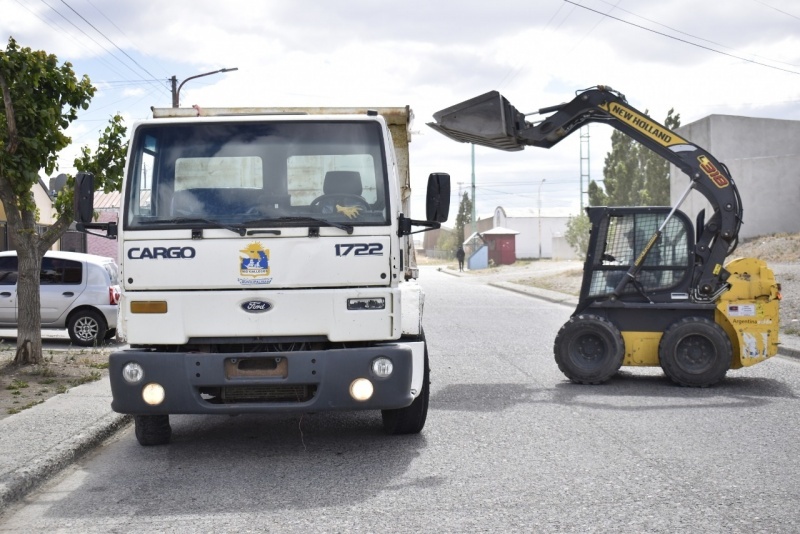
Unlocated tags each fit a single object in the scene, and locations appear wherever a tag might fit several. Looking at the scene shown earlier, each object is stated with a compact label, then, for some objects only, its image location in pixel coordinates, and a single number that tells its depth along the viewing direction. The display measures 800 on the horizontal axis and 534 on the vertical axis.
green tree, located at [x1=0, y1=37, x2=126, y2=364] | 11.20
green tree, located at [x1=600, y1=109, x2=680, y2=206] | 49.75
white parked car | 16.28
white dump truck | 7.01
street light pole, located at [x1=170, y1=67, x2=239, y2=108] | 32.59
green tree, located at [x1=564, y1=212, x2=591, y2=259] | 67.79
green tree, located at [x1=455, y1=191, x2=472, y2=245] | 136.65
